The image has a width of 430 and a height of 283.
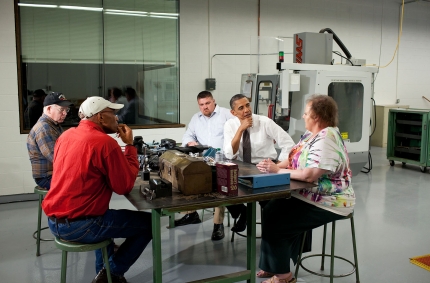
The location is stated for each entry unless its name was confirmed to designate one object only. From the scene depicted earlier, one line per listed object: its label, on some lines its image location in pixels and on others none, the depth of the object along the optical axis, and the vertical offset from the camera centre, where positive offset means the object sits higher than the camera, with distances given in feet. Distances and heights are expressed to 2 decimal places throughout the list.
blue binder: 7.62 -1.57
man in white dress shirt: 10.65 -1.11
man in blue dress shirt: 12.83 -1.02
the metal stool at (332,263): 8.58 -3.67
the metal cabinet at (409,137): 19.58 -2.00
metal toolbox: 7.23 -1.42
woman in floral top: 7.80 -1.83
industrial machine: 15.06 +0.22
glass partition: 15.49 +1.57
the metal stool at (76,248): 7.23 -2.66
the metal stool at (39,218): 10.32 -3.11
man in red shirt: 7.16 -1.53
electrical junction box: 19.38 +0.49
